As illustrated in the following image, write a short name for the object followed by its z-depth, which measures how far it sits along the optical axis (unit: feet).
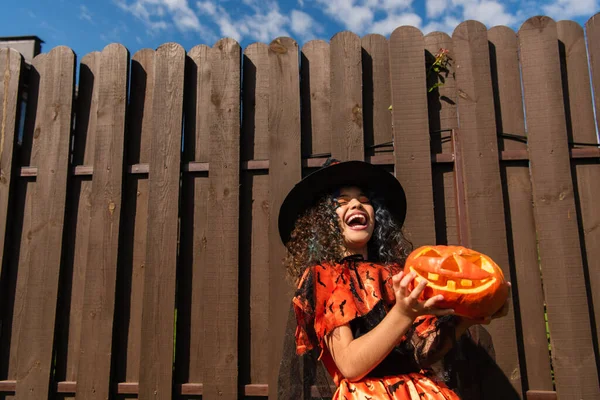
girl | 5.67
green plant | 9.48
